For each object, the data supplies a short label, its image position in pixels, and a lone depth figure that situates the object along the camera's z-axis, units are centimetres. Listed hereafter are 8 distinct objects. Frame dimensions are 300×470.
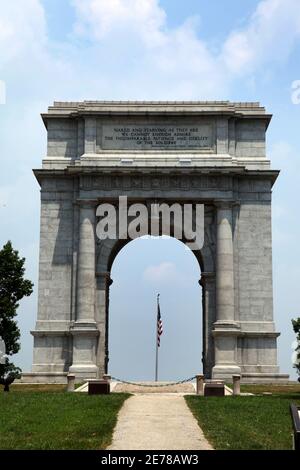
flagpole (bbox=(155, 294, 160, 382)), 5722
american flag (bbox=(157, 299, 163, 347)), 5406
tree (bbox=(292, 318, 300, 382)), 3825
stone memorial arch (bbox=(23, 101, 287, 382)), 5031
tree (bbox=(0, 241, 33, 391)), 4434
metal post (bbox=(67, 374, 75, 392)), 4056
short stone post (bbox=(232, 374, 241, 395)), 3919
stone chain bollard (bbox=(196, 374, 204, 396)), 4066
